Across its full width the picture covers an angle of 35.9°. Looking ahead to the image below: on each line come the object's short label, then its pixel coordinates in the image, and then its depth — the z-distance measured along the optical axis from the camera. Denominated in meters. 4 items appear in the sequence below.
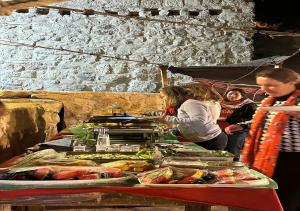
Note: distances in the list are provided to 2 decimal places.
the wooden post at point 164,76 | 6.54
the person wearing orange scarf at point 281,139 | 3.07
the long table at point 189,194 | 1.73
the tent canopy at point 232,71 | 5.03
